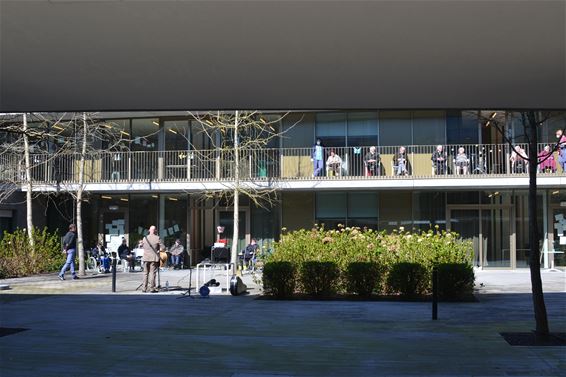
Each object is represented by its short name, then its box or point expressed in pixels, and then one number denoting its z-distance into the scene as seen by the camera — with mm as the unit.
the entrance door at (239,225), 26578
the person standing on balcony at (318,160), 24938
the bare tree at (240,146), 23062
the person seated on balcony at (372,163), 24875
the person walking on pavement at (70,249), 19750
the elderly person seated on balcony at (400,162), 24531
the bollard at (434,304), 11594
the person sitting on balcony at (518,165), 23547
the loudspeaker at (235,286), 15758
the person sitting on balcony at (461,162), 24016
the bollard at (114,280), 16514
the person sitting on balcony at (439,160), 24312
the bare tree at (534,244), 9575
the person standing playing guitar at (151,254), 15969
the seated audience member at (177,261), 25775
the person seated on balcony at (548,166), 23531
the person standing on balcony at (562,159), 23609
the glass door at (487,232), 24688
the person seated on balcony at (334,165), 24906
